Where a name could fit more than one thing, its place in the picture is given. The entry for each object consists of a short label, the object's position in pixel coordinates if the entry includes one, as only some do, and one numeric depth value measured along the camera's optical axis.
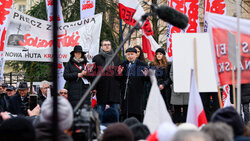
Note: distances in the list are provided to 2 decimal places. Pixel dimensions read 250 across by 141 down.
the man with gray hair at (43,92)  17.65
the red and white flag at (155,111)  8.99
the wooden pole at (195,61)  12.08
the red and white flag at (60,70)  17.89
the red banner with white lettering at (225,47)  11.07
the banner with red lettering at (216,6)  19.33
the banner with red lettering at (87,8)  20.43
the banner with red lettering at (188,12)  18.89
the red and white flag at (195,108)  10.26
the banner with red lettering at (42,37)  18.16
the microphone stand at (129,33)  8.09
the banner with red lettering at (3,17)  16.48
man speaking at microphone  14.62
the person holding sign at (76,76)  14.94
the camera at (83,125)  7.05
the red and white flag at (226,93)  16.13
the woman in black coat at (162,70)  14.81
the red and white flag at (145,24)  17.19
